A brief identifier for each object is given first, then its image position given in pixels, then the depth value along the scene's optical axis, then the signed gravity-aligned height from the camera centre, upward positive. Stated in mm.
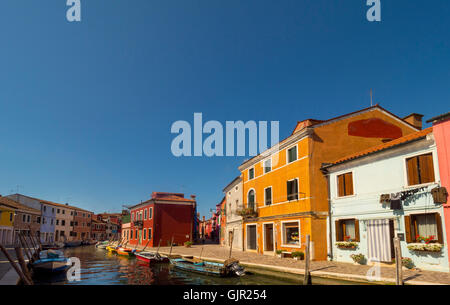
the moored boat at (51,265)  21594 -4175
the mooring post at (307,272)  14562 -3111
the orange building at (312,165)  21141 +3272
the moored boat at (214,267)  18919 -4051
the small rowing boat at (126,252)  35097 -5232
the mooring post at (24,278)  11609 -2759
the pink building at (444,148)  13648 +2707
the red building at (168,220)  42531 -1850
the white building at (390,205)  14414 +137
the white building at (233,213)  33225 -701
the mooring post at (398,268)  11855 -2376
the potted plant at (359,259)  17444 -2983
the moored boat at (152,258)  26828 -4631
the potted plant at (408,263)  14828 -2733
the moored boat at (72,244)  58231 -7318
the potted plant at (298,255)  21047 -3338
